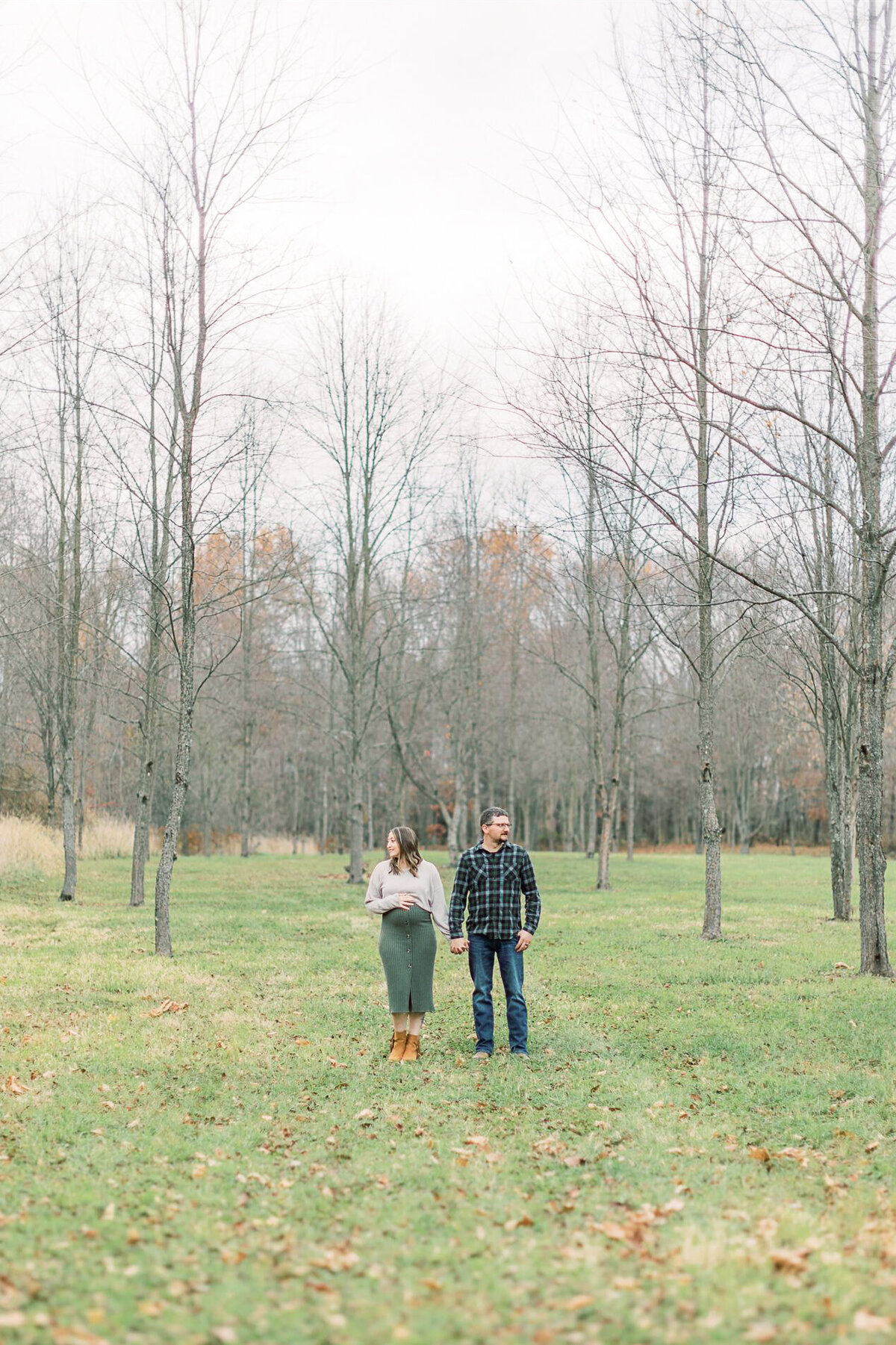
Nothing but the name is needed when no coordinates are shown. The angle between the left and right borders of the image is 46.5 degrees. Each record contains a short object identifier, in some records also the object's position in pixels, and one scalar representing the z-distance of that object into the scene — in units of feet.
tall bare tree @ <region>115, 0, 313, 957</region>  39.70
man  26.07
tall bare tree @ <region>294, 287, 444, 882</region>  80.28
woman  25.76
